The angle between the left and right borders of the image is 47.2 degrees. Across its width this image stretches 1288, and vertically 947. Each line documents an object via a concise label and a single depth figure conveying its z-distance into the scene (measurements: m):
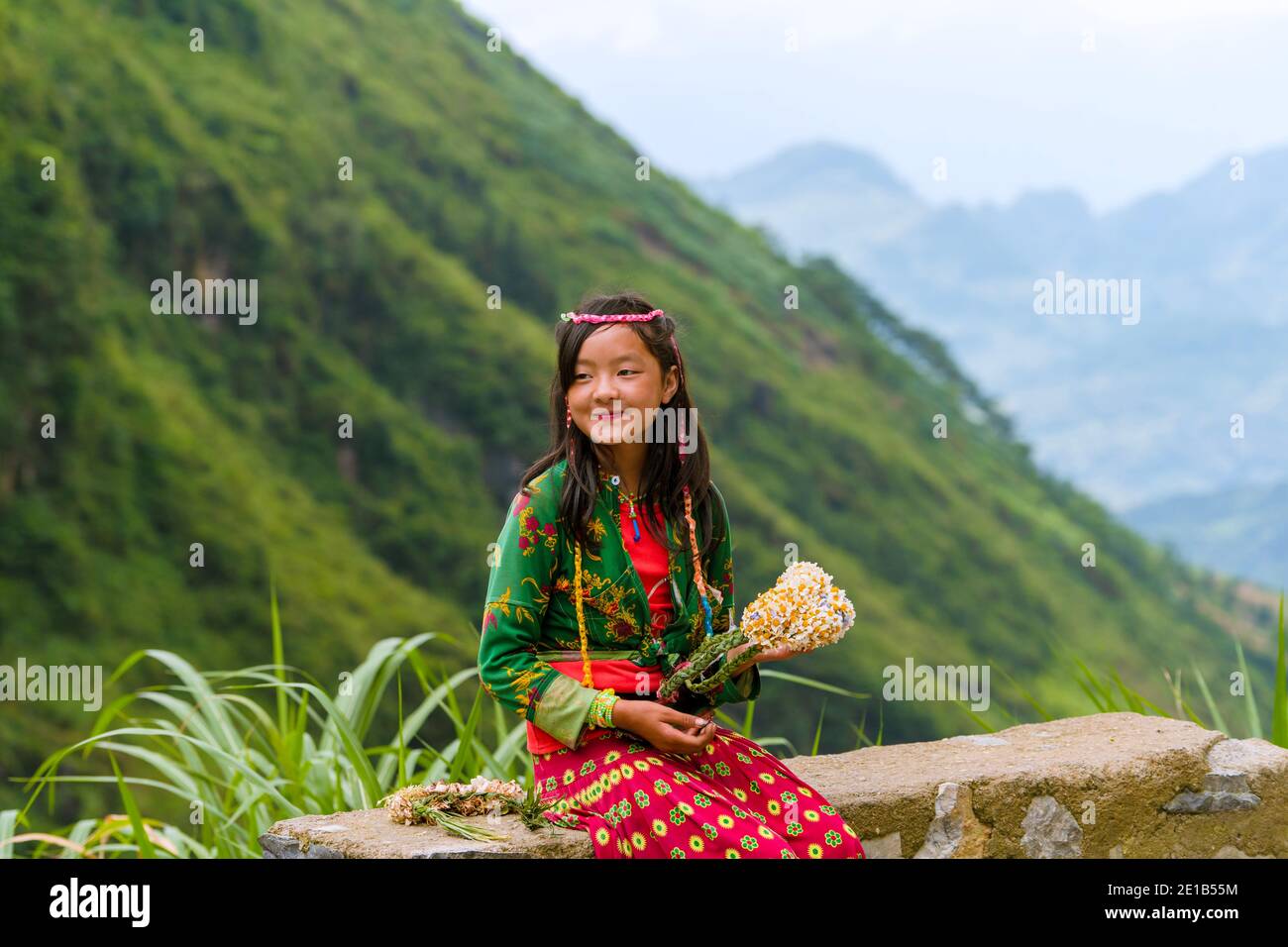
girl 2.94
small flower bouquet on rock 3.13
